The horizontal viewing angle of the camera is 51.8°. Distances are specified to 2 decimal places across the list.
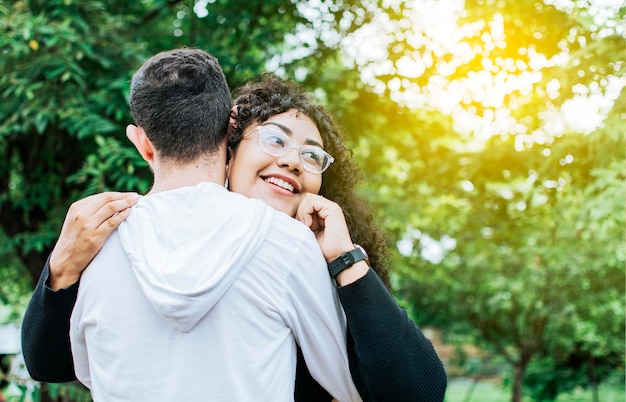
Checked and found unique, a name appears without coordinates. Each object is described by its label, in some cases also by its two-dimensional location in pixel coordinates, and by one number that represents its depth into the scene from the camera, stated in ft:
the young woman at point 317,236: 5.39
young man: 5.00
